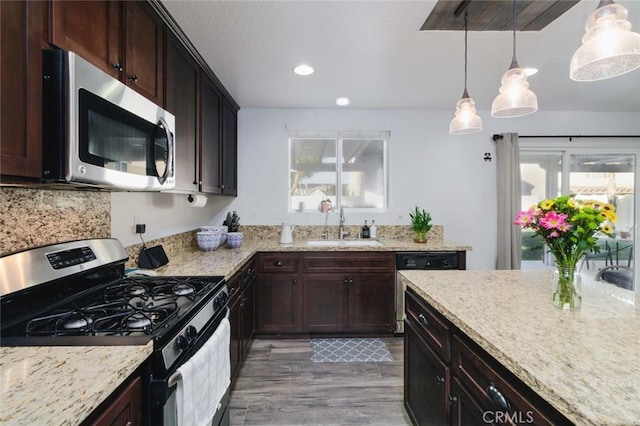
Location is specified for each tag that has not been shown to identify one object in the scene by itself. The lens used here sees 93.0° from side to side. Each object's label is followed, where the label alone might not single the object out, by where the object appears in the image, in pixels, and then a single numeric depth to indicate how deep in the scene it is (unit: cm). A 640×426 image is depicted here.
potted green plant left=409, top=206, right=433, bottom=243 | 324
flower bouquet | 113
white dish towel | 105
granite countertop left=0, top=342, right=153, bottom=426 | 61
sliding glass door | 371
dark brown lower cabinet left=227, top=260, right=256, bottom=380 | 204
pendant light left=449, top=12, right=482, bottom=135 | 194
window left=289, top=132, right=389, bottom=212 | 366
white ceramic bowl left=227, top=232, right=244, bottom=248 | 285
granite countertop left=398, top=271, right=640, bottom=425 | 66
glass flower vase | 119
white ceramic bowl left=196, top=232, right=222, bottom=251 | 268
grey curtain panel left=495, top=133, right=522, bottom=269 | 347
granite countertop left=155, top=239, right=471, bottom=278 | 192
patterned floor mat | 259
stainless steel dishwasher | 294
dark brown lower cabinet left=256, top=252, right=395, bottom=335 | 294
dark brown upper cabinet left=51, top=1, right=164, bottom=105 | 103
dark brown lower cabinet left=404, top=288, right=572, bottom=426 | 85
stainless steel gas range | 96
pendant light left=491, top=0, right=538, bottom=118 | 156
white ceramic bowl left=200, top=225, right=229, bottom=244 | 284
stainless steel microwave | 94
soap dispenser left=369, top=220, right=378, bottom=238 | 350
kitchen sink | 308
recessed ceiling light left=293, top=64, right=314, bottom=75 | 239
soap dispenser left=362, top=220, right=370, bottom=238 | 347
